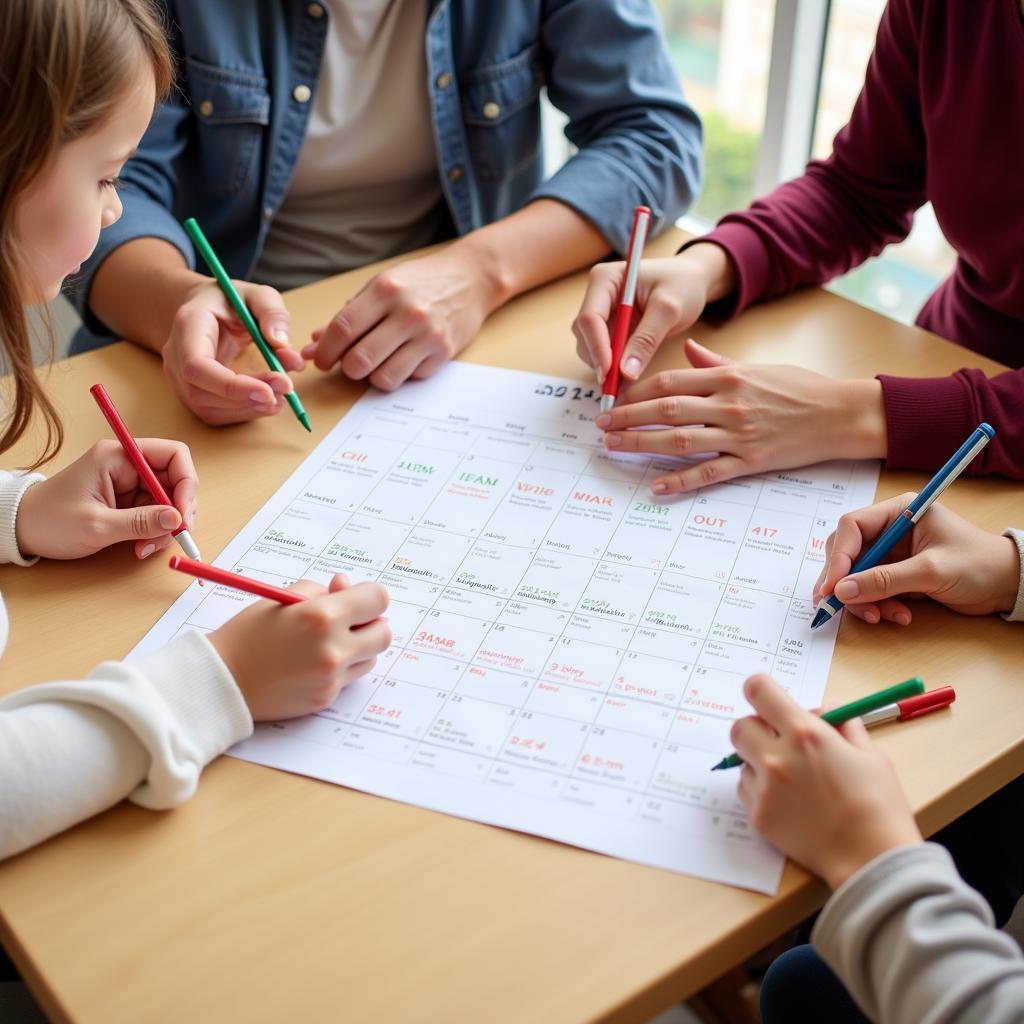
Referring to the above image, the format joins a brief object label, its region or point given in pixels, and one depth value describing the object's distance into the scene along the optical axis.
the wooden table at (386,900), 0.50
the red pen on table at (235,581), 0.66
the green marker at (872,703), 0.59
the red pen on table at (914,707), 0.62
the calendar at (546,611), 0.59
